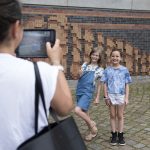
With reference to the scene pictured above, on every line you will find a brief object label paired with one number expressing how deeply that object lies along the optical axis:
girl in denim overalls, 5.84
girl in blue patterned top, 5.49
